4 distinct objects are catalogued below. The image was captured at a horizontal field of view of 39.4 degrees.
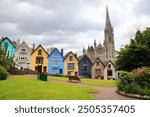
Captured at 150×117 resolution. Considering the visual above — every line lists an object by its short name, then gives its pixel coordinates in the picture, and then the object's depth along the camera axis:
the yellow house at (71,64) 61.50
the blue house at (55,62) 60.16
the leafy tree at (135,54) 36.44
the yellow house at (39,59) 58.47
